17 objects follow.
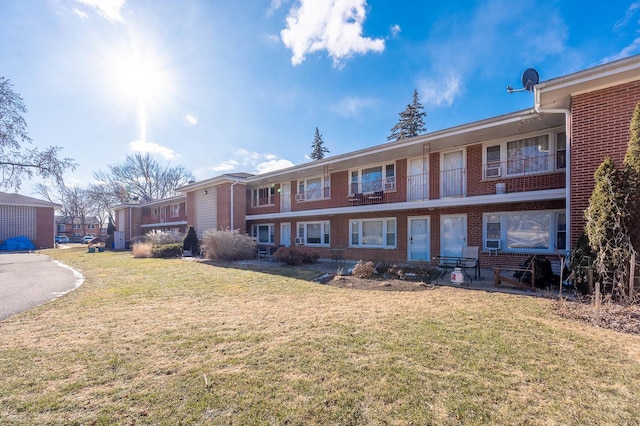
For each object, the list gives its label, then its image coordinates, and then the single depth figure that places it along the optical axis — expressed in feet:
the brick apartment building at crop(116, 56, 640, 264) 23.30
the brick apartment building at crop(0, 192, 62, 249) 93.71
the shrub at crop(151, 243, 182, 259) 61.26
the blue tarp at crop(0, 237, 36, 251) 89.35
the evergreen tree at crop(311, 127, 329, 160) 139.08
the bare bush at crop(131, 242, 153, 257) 60.85
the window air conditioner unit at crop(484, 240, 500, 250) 35.78
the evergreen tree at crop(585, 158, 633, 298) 18.58
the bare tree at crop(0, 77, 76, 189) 59.16
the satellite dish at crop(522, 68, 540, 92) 32.01
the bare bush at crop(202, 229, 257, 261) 51.65
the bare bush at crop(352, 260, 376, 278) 31.25
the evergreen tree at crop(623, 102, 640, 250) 19.07
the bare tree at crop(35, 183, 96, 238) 177.35
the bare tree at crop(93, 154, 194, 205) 148.15
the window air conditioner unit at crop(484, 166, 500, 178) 35.50
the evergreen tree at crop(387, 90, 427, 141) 115.65
